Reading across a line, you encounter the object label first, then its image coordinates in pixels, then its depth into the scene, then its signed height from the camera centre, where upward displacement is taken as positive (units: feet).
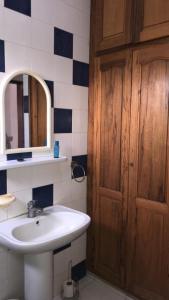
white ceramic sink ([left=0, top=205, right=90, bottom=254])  4.33 -1.95
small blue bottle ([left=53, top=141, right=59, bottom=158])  5.90 -0.45
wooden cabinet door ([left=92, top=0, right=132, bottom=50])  5.90 +2.66
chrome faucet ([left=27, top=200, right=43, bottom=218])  5.48 -1.72
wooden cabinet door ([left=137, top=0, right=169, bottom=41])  5.32 +2.44
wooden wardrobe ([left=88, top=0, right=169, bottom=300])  5.70 -0.83
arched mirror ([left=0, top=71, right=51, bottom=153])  5.13 +0.37
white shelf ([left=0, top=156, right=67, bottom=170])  4.80 -0.64
